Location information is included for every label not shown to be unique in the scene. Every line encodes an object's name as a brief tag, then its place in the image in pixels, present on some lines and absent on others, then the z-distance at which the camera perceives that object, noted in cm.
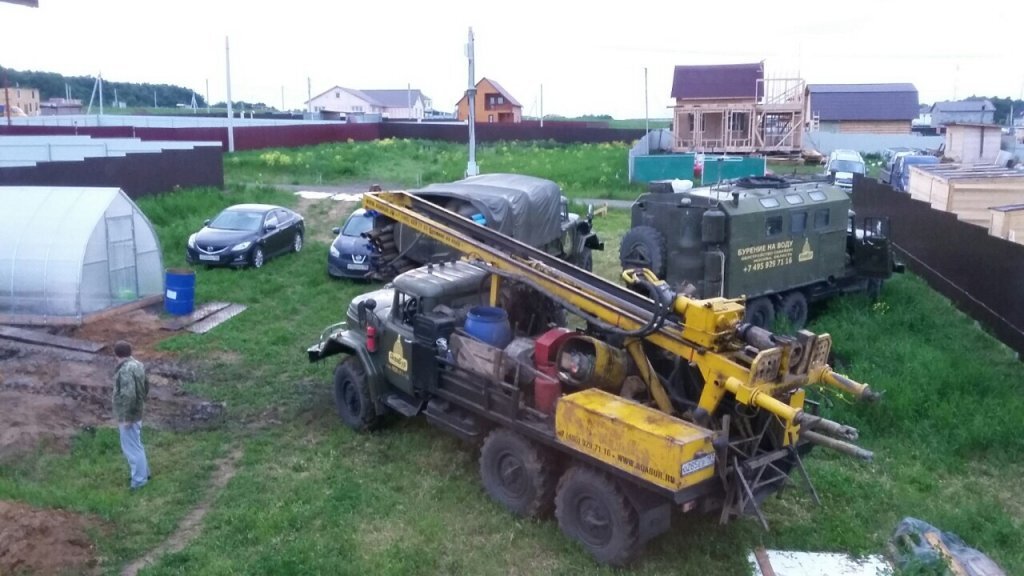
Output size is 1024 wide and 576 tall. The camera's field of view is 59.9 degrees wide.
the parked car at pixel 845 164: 3186
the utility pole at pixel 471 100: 2222
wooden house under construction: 4416
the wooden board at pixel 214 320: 1526
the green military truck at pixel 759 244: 1391
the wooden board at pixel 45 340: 1390
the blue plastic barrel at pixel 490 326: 899
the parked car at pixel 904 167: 3058
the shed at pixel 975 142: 3509
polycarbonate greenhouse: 1520
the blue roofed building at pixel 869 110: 5691
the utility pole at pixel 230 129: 4045
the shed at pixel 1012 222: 1463
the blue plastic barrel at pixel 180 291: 1605
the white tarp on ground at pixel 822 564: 748
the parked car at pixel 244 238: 1939
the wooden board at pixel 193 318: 1541
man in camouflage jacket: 902
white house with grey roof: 9825
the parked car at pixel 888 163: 3552
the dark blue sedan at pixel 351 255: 1855
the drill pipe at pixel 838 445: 665
